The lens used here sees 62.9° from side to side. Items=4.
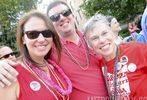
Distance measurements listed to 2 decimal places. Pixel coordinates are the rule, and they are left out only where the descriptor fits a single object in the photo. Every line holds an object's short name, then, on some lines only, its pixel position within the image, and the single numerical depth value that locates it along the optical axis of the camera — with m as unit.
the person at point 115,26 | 1.84
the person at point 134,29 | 2.07
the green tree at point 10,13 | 7.63
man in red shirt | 1.28
